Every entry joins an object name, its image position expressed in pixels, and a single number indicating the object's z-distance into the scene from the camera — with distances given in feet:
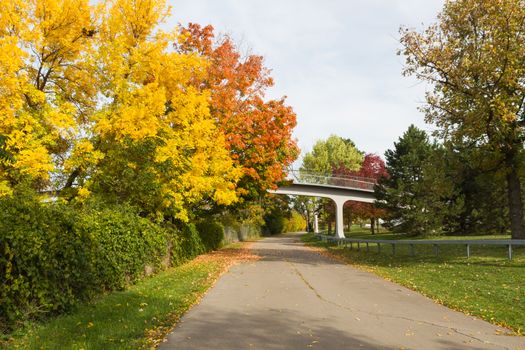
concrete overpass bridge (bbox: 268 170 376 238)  159.74
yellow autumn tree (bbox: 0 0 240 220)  37.60
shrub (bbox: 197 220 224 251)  83.41
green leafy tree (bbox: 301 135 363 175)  213.05
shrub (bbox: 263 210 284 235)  235.61
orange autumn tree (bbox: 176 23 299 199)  65.98
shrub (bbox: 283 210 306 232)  276.94
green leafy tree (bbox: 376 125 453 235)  112.16
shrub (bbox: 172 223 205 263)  56.54
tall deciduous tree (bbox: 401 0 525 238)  53.93
